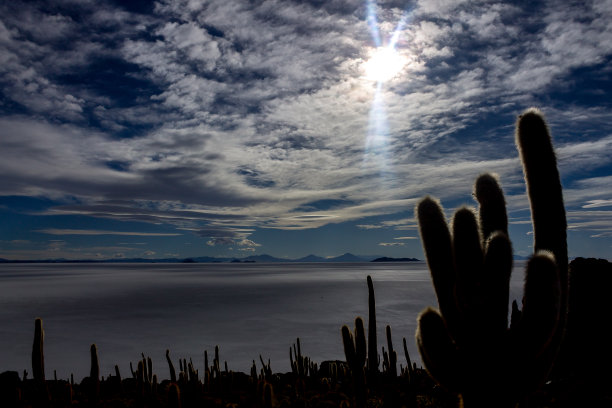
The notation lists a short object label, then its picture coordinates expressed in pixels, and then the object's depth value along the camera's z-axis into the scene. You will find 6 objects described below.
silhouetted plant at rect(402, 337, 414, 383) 10.09
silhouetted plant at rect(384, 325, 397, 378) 9.96
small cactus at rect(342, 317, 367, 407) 5.92
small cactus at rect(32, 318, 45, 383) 7.73
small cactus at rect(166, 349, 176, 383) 10.04
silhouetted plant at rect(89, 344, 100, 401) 7.00
